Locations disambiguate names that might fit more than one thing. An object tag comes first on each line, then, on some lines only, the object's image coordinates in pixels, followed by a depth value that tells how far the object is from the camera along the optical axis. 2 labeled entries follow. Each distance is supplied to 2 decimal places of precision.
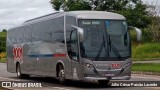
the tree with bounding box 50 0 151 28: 37.59
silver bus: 18.52
